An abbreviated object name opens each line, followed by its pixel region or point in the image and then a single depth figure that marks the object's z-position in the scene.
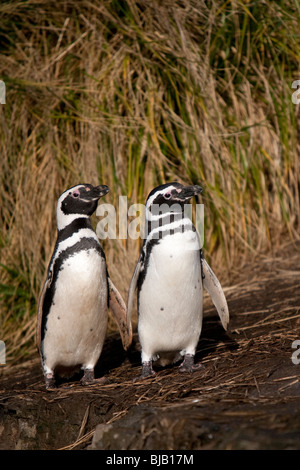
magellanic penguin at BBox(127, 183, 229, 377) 5.85
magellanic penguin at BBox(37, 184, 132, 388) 6.08
